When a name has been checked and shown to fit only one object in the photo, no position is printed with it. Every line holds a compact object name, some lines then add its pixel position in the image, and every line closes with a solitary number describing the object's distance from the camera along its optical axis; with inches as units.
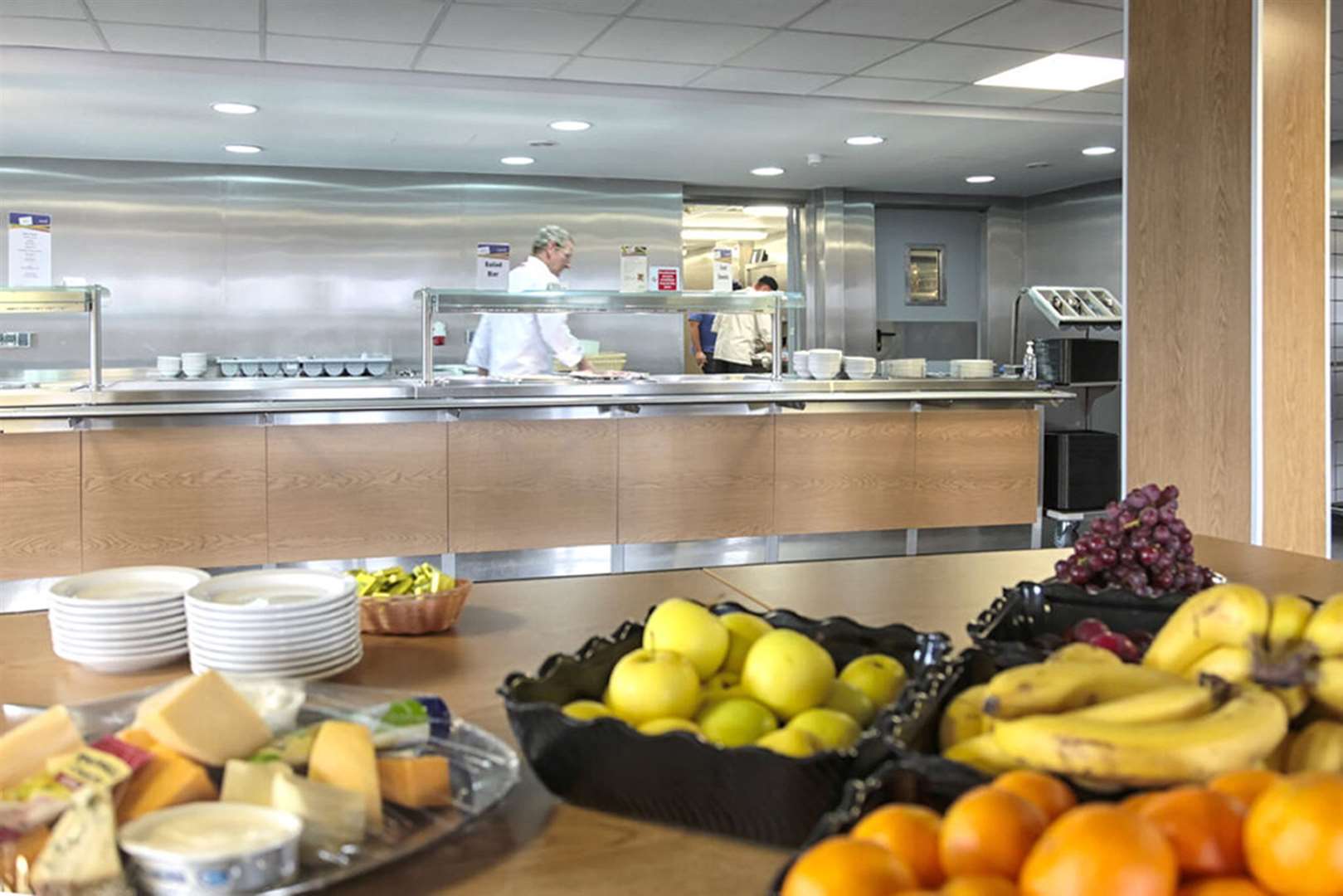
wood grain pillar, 144.1
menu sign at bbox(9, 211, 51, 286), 165.2
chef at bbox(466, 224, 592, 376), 233.1
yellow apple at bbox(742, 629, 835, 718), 37.6
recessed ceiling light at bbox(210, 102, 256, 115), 235.0
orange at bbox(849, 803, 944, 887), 24.6
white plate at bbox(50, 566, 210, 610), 54.5
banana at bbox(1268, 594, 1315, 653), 37.0
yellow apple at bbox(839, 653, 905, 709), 39.1
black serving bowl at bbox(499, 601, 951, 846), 33.5
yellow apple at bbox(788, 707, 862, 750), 35.3
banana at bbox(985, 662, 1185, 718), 32.1
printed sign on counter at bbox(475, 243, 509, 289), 322.3
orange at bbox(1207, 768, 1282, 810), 25.3
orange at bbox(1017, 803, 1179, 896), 21.5
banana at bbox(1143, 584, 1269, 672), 37.3
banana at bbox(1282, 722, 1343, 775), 30.6
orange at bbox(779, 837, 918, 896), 22.9
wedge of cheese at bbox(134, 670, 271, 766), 33.0
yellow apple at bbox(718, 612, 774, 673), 41.4
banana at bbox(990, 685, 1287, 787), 27.8
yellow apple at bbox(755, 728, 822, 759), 34.1
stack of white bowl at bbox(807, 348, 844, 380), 214.4
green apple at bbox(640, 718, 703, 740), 35.8
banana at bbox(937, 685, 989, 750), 34.5
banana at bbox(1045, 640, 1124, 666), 36.4
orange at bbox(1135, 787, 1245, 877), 23.3
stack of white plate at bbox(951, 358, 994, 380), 230.8
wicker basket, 59.6
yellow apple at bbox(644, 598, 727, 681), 40.1
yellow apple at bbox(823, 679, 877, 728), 37.9
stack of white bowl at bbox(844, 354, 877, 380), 221.6
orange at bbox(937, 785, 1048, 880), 23.7
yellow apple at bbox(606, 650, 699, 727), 37.5
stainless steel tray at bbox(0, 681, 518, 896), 31.6
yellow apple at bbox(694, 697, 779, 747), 36.3
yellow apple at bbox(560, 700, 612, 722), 37.5
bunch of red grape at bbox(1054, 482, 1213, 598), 64.4
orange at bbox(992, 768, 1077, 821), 25.8
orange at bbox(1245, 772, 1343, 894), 21.6
